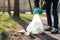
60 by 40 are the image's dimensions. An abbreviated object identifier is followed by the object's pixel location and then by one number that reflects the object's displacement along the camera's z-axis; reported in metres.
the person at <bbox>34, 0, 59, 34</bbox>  3.57
